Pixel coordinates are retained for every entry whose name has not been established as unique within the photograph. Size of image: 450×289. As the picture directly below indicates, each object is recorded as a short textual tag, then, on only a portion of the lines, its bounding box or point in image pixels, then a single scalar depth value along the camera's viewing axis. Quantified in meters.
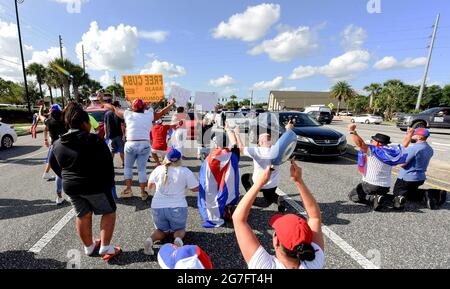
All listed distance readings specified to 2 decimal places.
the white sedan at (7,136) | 9.83
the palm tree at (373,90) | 58.50
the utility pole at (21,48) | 19.07
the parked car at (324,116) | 24.46
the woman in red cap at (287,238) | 1.31
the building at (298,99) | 75.62
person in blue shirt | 4.08
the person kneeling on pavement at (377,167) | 3.80
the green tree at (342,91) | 59.16
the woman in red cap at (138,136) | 4.11
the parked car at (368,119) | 30.44
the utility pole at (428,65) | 26.55
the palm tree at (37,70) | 38.44
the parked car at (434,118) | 16.25
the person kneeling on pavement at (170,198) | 2.93
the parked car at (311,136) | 7.17
